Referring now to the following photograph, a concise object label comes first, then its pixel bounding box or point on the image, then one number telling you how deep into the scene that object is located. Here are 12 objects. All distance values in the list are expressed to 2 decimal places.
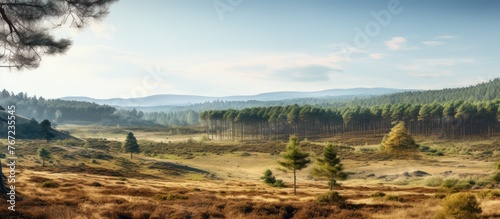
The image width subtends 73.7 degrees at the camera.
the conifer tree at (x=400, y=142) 80.75
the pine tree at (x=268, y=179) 48.88
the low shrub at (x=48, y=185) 26.08
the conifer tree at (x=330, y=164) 42.44
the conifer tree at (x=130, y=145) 81.25
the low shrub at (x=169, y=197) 23.86
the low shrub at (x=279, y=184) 48.03
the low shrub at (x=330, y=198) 23.75
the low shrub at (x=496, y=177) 46.28
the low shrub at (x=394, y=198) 25.23
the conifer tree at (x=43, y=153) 56.56
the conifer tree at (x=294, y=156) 39.53
